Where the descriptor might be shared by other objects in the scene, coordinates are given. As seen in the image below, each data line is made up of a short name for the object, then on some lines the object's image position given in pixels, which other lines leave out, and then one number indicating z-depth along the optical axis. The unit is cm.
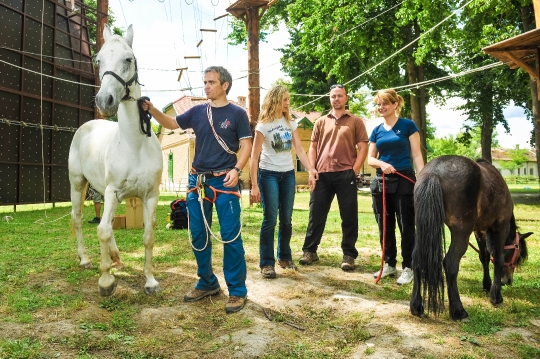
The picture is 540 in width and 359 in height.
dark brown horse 332
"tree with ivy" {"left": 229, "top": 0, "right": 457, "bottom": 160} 1471
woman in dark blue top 448
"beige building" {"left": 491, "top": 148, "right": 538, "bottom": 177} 9222
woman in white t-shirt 468
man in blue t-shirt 366
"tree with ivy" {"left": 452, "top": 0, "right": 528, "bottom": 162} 1399
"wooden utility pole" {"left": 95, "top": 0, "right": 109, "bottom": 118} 1210
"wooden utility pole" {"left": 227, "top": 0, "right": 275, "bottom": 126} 1251
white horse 354
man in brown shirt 505
